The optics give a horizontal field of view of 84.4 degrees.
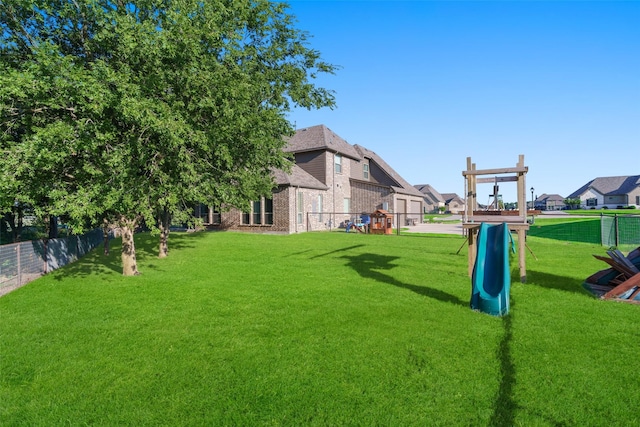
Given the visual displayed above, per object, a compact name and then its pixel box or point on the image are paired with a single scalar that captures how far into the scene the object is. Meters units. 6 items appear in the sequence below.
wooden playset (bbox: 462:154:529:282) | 8.20
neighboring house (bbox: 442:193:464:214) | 95.90
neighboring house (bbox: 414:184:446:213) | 82.98
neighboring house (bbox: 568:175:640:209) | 73.44
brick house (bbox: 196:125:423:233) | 24.12
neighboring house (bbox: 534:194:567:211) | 106.70
